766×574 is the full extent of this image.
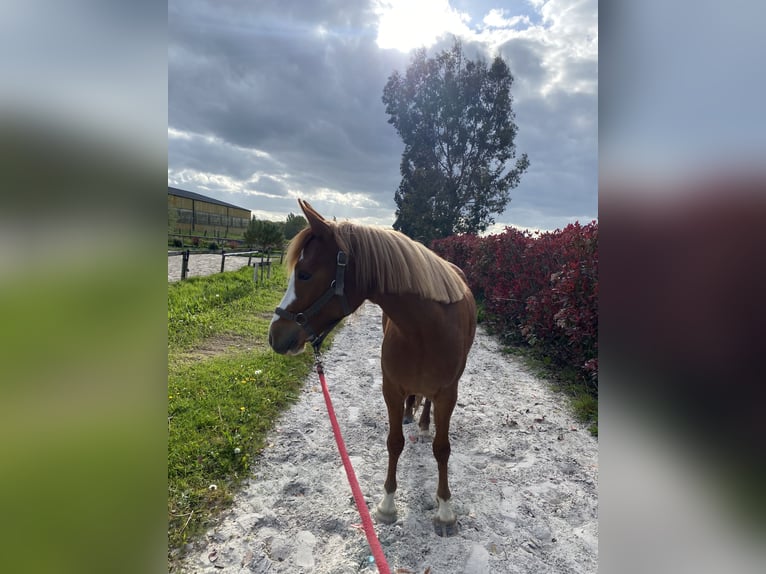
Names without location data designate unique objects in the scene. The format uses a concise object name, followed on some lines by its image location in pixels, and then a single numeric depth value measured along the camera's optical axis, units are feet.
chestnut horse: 7.16
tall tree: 77.41
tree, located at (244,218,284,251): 58.65
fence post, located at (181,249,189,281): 36.17
